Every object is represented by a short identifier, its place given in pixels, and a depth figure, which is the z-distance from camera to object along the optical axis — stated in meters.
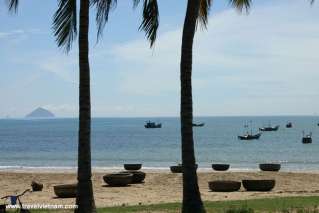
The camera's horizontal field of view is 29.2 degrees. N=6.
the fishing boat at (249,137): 113.56
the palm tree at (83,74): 12.33
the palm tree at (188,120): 12.40
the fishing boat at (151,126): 187.62
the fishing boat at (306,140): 98.40
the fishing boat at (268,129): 158.75
